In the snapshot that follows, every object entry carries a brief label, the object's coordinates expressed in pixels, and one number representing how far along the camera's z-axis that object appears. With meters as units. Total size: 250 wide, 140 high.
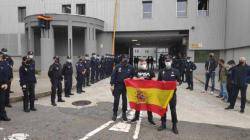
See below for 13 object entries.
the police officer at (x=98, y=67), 12.72
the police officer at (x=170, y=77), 4.90
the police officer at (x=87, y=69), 10.33
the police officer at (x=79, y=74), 9.50
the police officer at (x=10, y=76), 5.86
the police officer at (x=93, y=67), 12.03
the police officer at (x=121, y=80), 5.60
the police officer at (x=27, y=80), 6.22
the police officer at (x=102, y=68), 13.76
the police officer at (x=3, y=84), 5.39
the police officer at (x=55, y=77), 7.21
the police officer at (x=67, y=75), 8.61
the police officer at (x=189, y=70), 10.50
